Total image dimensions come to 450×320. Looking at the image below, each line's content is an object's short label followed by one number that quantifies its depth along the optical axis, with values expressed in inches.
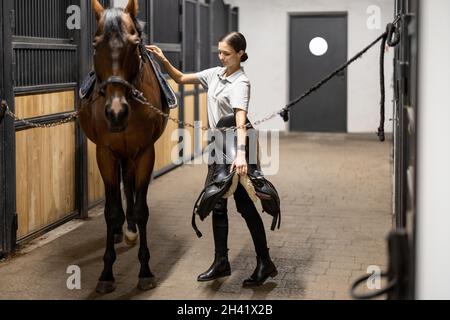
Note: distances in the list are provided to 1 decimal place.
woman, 131.3
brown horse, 119.2
